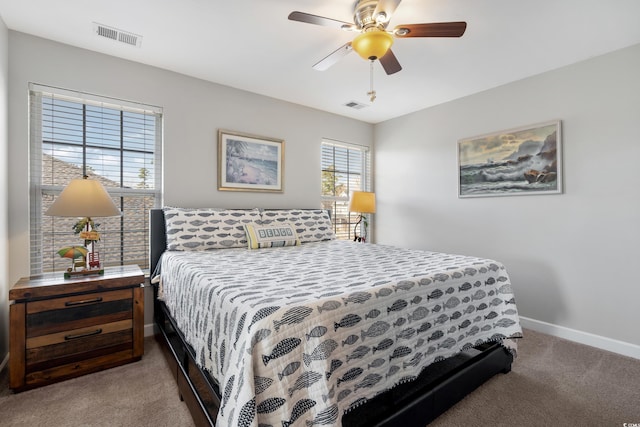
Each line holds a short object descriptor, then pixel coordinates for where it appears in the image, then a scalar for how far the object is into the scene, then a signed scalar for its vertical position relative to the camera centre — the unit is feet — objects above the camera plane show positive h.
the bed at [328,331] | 3.36 -1.75
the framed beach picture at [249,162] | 10.89 +2.07
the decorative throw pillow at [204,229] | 8.72 -0.42
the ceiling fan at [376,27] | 5.80 +3.82
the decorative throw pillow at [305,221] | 10.89 -0.25
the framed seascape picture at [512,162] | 9.56 +1.84
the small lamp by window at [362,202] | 13.39 +0.56
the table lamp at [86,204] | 6.88 +0.28
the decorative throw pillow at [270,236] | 9.49 -0.71
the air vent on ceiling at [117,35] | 7.47 +4.77
